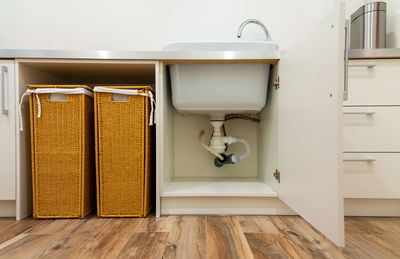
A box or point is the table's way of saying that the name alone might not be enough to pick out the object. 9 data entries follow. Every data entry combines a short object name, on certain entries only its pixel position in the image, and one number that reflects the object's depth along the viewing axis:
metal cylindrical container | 1.24
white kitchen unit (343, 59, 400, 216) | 1.03
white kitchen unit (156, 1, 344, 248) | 0.63
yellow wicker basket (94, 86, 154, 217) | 1.01
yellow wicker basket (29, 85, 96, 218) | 1.00
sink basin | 1.11
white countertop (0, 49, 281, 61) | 1.00
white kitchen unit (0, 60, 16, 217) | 1.00
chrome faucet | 1.41
